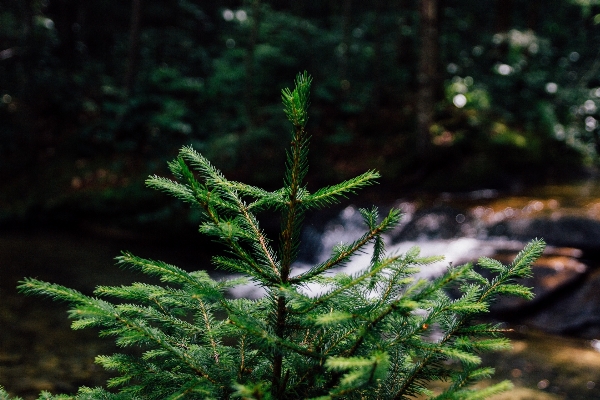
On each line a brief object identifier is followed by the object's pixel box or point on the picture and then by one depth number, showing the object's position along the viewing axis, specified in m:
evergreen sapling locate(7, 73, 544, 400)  1.29
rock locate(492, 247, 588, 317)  6.79
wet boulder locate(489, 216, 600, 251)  7.49
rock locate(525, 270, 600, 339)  6.30
